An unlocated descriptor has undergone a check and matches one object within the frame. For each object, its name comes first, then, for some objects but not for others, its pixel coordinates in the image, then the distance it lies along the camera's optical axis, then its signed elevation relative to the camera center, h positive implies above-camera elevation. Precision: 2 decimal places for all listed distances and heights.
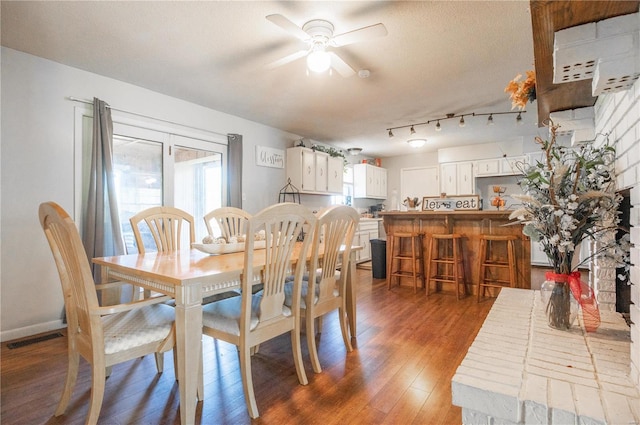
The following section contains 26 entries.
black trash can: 4.98 -0.72
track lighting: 4.36 +1.37
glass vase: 1.43 -0.43
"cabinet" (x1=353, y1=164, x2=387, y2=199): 7.11 +0.72
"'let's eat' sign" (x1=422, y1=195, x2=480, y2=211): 4.06 +0.12
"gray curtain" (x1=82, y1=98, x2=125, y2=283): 3.01 +0.15
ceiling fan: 2.10 +1.22
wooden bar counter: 3.71 -0.23
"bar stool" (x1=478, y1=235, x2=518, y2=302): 3.57 -0.60
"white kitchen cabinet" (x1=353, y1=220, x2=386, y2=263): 6.38 -0.48
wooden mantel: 0.92 +0.60
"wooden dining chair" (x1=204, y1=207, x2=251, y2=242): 2.82 -0.06
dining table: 1.46 -0.35
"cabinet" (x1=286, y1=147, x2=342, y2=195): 5.28 +0.74
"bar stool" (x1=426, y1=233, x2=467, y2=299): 3.83 -0.60
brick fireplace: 0.94 -0.55
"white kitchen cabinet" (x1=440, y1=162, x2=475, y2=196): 6.53 +0.70
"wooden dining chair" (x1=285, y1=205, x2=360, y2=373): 2.02 -0.40
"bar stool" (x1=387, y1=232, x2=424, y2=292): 4.18 -0.60
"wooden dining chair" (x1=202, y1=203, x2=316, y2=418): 1.63 -0.51
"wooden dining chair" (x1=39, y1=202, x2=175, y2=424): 1.39 -0.55
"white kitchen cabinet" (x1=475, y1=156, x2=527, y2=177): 6.15 +0.88
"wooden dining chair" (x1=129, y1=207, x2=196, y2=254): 2.38 -0.08
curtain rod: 3.02 +1.10
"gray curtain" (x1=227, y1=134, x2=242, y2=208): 4.37 +0.58
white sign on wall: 4.88 +0.90
